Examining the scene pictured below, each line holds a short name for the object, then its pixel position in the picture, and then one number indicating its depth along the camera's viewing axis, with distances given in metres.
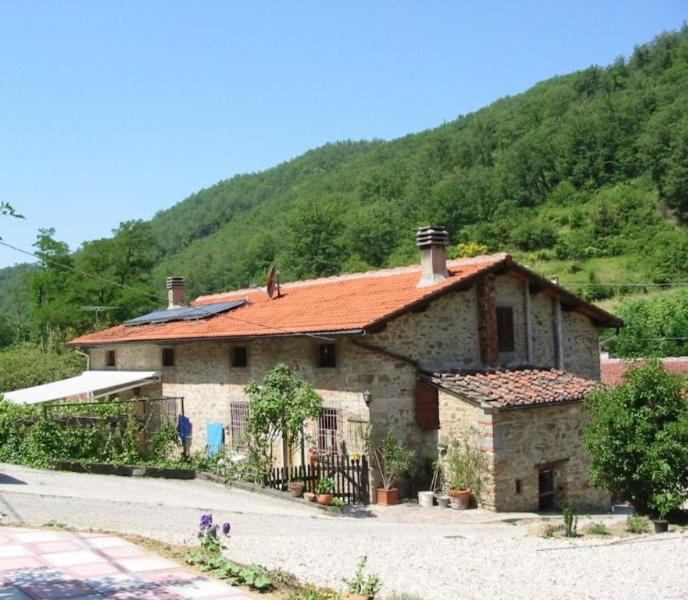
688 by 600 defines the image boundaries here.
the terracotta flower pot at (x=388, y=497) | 16.12
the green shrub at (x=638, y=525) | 13.15
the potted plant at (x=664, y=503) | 13.20
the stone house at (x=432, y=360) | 16.22
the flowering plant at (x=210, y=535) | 9.11
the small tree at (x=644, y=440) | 13.17
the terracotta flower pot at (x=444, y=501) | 15.77
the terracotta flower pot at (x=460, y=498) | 15.57
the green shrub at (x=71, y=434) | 19.45
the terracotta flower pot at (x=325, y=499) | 15.46
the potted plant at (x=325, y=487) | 15.91
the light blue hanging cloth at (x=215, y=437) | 20.61
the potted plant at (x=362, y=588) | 7.64
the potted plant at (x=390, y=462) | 16.14
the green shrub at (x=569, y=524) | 12.61
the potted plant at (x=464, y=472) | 15.61
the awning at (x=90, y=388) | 22.86
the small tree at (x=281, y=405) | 16.19
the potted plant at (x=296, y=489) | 16.07
